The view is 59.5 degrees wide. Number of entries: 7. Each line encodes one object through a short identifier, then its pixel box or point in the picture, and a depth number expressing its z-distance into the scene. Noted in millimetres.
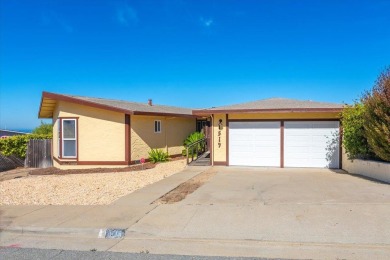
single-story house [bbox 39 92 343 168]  15141
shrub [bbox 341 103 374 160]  12828
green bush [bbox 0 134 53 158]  19734
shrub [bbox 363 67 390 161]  10844
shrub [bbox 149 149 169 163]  18422
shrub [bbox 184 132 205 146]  20197
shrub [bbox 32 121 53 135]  28219
